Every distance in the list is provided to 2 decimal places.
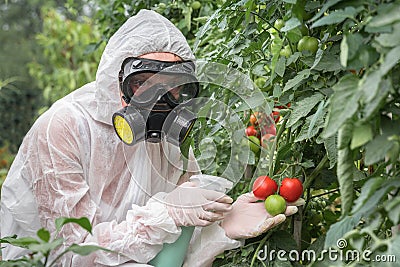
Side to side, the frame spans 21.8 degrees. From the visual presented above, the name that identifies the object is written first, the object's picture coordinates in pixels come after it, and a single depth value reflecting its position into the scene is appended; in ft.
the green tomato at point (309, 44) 6.53
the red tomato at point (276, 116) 7.59
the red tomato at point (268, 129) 7.27
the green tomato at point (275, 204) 6.83
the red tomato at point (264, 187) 6.93
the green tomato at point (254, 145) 7.48
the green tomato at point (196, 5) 9.01
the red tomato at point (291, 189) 6.83
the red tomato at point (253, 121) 7.81
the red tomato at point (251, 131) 7.71
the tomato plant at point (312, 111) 5.24
